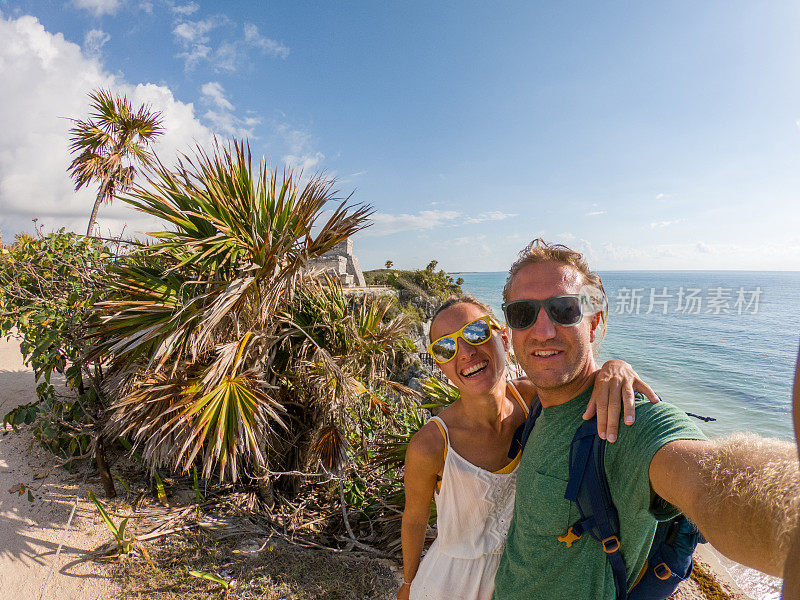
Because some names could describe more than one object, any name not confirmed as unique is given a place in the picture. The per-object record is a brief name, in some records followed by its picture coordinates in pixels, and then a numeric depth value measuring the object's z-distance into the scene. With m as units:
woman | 1.69
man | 0.78
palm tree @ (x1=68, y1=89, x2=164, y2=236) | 12.71
